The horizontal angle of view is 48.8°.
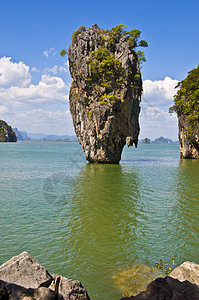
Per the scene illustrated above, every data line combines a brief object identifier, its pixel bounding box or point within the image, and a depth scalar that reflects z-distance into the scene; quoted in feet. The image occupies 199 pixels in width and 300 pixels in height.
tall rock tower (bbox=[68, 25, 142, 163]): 132.36
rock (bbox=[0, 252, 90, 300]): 19.33
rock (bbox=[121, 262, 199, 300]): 18.69
